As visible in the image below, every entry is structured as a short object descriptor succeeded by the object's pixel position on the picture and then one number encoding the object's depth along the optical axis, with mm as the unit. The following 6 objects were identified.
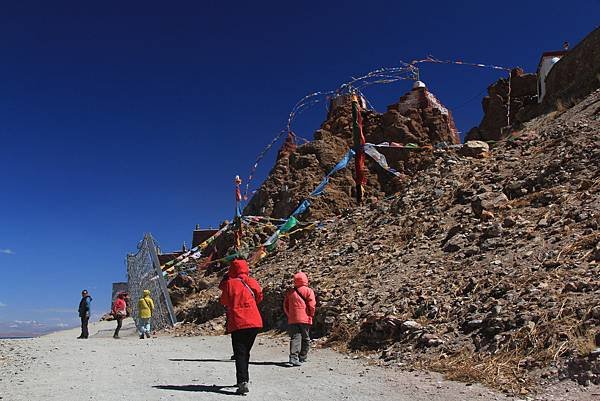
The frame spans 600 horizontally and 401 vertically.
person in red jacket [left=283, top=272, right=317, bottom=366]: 8516
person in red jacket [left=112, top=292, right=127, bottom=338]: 17641
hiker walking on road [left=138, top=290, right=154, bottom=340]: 16000
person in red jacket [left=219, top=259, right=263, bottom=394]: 6160
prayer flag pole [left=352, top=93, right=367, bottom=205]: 21484
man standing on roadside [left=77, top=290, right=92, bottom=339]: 16969
